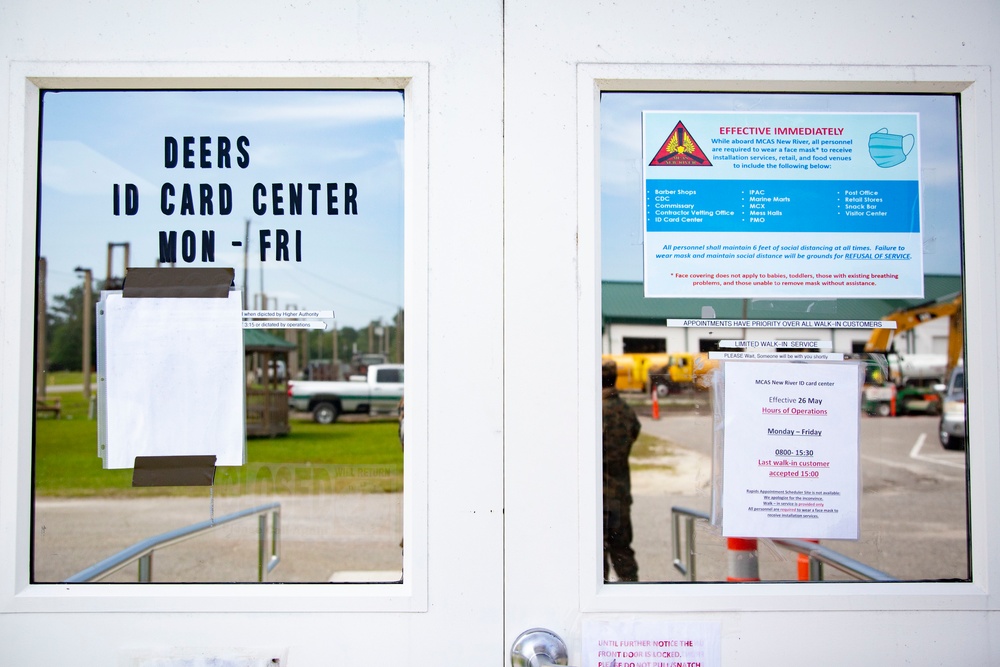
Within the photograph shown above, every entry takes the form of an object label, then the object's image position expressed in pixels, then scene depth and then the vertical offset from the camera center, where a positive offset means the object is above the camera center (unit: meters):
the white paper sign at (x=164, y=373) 1.62 -0.04
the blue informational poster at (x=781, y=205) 1.62 +0.33
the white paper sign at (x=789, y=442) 1.61 -0.19
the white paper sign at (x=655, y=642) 1.54 -0.59
